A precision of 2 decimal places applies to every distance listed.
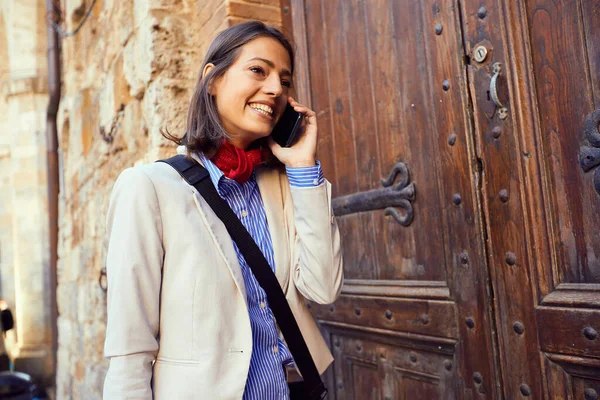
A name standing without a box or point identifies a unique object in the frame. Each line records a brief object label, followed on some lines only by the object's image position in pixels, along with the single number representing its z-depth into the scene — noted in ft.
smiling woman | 3.43
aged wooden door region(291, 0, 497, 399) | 5.08
